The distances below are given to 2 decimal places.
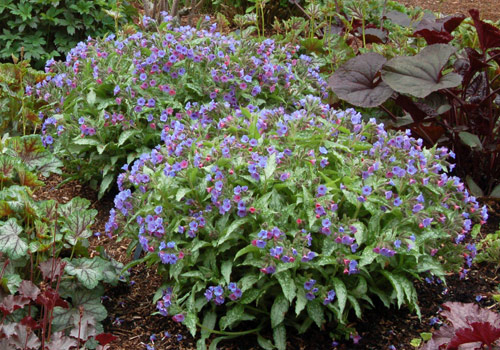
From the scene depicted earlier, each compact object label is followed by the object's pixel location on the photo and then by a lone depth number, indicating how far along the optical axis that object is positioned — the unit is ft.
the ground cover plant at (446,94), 11.29
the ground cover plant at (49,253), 8.75
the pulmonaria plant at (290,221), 8.51
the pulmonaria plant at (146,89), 11.93
